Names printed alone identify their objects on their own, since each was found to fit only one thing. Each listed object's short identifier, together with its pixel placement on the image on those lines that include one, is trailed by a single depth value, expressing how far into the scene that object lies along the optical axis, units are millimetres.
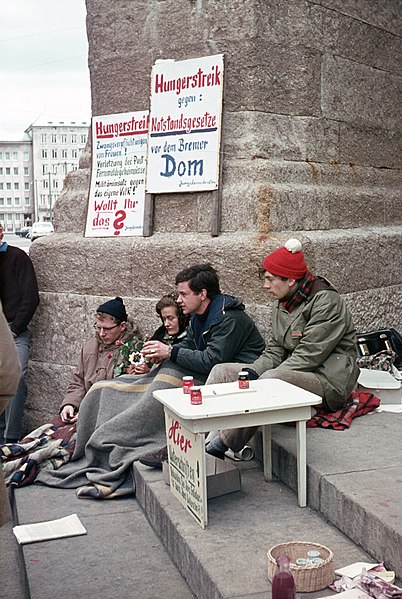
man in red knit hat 4794
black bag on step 6023
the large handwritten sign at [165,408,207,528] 3891
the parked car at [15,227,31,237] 71625
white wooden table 3860
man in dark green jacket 5207
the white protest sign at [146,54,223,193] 6004
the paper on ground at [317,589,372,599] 3112
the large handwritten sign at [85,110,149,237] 6488
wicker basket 3244
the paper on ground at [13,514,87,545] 4403
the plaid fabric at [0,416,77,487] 5297
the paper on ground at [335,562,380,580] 3367
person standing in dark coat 6723
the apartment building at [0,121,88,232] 84500
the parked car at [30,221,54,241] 53531
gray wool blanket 5039
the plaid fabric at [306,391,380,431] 4836
